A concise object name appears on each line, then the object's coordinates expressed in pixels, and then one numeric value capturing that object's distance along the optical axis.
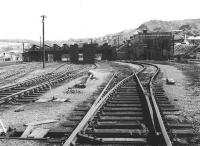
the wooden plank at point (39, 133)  6.03
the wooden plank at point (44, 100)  10.59
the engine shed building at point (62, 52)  61.44
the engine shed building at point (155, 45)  67.12
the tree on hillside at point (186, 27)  163.62
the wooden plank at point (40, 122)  6.97
